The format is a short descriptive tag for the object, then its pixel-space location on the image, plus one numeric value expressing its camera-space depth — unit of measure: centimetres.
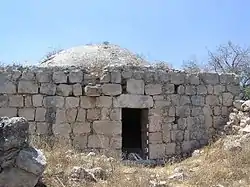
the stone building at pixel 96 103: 937
